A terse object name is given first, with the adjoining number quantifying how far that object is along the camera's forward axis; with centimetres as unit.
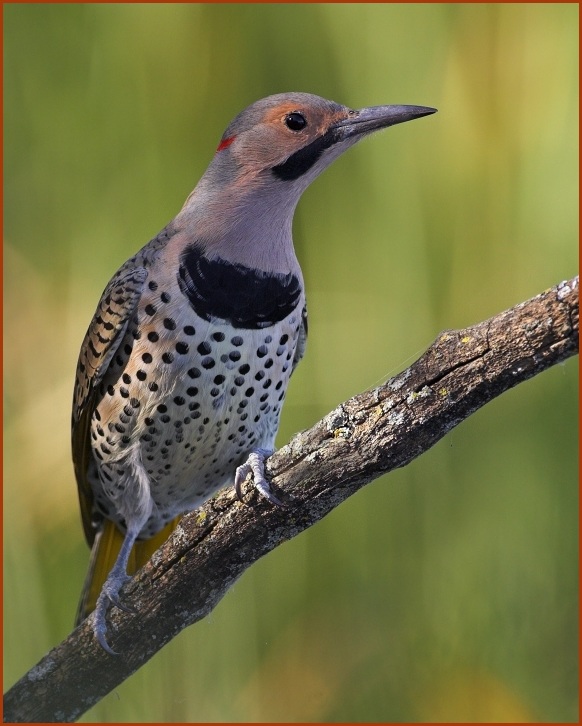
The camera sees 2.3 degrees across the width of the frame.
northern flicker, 525
